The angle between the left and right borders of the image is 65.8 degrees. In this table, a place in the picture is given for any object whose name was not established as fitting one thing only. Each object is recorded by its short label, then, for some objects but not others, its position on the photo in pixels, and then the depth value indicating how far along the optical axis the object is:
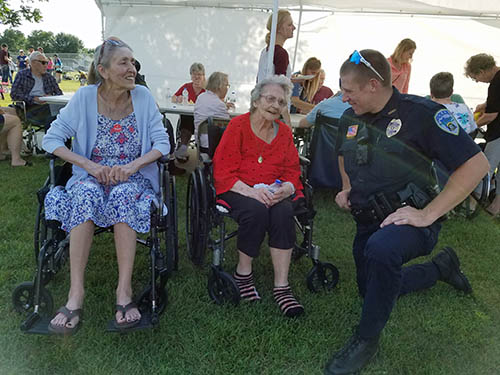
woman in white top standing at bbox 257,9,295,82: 3.78
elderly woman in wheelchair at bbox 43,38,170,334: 1.89
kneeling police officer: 1.61
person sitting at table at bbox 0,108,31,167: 4.82
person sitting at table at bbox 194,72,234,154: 4.10
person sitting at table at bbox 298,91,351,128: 3.64
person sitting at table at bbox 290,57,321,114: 5.06
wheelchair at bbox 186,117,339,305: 2.21
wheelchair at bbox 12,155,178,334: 1.83
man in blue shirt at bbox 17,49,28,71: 16.45
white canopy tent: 6.57
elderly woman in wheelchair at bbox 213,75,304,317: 2.18
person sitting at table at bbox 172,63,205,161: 5.44
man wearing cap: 5.16
